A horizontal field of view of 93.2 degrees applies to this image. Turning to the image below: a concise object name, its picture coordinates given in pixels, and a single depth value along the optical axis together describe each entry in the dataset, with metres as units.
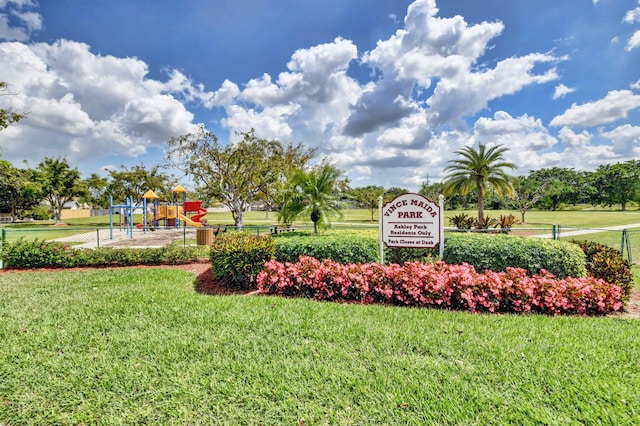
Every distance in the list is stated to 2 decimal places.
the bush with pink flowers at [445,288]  4.57
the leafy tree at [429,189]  56.47
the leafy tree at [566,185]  51.94
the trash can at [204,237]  12.32
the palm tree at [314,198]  8.66
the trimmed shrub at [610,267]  5.36
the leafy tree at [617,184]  51.66
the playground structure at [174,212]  19.66
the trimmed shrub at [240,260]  6.15
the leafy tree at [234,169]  20.00
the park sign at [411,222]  6.07
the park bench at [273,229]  12.30
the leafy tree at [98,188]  37.25
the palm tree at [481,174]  20.11
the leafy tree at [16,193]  21.98
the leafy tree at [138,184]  31.45
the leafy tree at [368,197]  40.00
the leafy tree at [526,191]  31.80
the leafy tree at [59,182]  30.33
